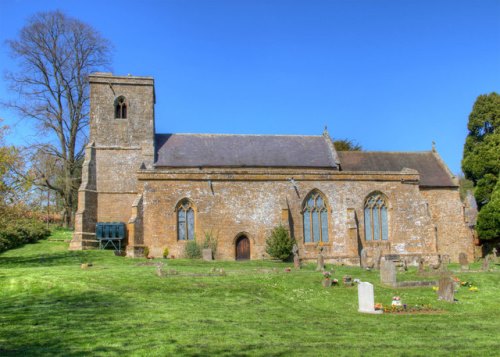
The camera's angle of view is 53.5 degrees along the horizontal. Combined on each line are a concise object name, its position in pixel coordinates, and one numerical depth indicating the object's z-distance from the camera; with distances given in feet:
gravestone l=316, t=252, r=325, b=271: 77.30
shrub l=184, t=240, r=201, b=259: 94.99
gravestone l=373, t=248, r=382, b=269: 83.04
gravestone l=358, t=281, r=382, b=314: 47.26
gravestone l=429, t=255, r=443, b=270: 74.85
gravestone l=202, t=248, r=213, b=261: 89.74
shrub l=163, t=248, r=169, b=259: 95.37
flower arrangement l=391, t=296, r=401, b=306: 49.04
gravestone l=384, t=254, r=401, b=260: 92.82
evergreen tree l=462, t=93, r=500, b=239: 131.03
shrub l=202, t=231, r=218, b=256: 96.60
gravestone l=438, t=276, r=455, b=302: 53.83
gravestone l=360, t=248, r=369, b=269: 85.56
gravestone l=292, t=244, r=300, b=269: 80.07
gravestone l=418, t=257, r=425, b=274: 72.07
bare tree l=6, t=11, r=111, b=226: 132.98
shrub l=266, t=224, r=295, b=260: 94.79
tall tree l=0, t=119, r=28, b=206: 74.39
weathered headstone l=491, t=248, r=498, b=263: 104.49
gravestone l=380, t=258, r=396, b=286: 61.82
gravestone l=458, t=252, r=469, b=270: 81.61
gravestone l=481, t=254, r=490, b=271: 78.49
